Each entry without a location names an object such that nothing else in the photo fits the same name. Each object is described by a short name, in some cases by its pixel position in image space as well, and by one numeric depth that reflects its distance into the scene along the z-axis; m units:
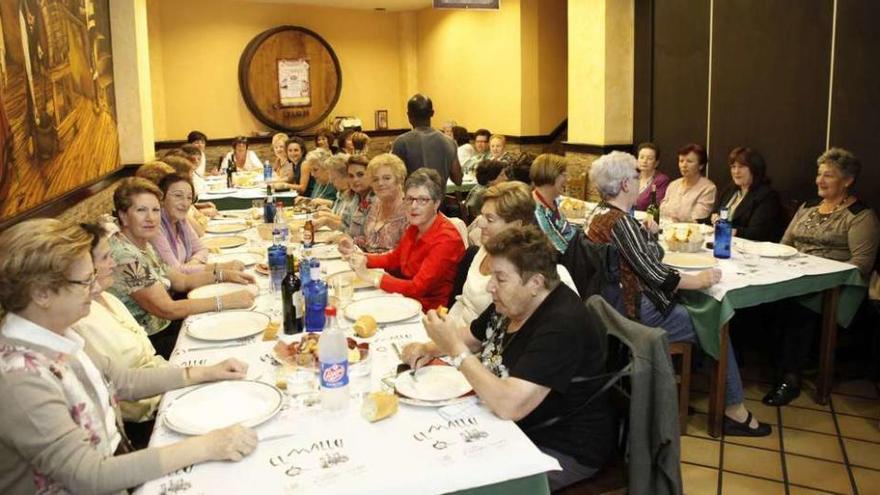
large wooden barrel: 9.83
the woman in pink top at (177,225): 3.64
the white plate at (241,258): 3.69
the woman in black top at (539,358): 1.80
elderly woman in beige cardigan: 1.44
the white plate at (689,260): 3.34
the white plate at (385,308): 2.59
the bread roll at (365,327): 2.38
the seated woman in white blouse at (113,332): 2.01
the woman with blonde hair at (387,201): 3.84
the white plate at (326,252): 3.74
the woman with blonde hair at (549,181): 3.62
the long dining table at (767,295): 3.13
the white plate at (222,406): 1.74
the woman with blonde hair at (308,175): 6.17
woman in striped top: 3.10
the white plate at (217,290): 3.03
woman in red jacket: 3.03
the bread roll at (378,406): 1.75
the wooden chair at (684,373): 3.23
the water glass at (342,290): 2.79
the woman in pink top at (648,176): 5.49
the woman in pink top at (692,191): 5.00
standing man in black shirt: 5.64
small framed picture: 11.05
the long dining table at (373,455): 1.48
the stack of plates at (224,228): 4.81
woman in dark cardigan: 4.48
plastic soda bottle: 1.79
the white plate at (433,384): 1.87
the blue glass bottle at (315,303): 2.43
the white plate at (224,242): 4.20
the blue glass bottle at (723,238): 3.53
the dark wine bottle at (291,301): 2.44
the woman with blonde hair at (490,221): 2.65
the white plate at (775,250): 3.59
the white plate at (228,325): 2.44
